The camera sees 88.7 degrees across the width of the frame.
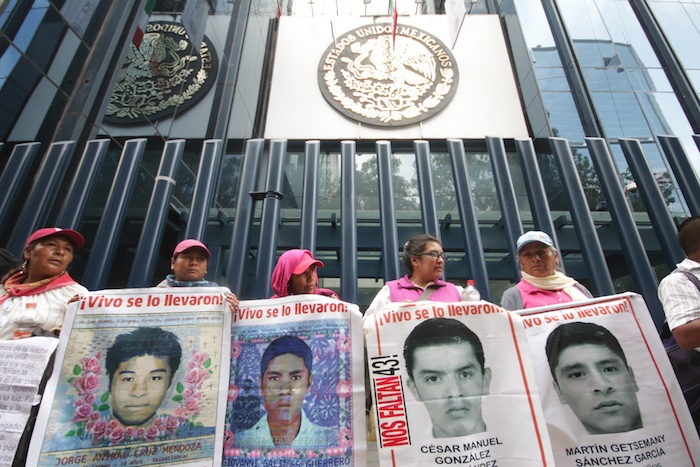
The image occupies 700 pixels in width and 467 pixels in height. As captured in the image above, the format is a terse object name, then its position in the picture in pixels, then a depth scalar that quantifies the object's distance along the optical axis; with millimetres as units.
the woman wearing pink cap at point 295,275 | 2037
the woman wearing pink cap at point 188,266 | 2186
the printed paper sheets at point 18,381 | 1503
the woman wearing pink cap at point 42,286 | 1832
